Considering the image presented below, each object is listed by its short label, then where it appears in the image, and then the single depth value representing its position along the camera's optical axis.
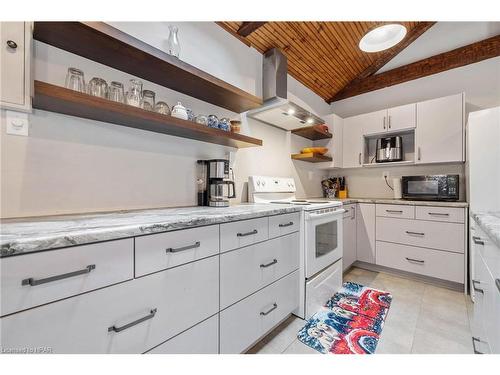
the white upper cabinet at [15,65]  0.95
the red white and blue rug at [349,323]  1.46
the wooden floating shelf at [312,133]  2.86
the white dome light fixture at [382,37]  1.73
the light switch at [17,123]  1.05
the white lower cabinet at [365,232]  2.73
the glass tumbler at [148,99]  1.45
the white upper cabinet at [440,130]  2.42
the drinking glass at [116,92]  1.29
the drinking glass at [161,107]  1.50
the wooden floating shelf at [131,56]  1.10
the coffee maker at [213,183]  1.73
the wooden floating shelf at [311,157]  2.86
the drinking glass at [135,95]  1.34
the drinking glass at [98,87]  1.23
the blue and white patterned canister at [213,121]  1.77
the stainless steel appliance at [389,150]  2.85
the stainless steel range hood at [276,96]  2.21
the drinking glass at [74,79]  1.17
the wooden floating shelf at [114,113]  0.99
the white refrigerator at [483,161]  1.95
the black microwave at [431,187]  2.38
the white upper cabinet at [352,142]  3.12
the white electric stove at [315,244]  1.75
